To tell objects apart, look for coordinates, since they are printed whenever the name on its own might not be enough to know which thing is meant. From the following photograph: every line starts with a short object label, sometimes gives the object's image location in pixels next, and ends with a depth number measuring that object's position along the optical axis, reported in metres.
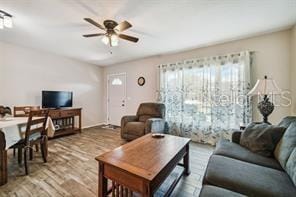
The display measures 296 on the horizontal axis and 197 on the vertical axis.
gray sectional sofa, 1.11
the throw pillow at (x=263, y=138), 1.75
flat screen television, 4.09
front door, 5.55
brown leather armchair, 3.41
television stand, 4.13
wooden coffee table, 1.29
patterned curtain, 3.21
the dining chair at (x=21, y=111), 3.16
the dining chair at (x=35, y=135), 2.22
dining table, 1.96
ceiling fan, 2.39
